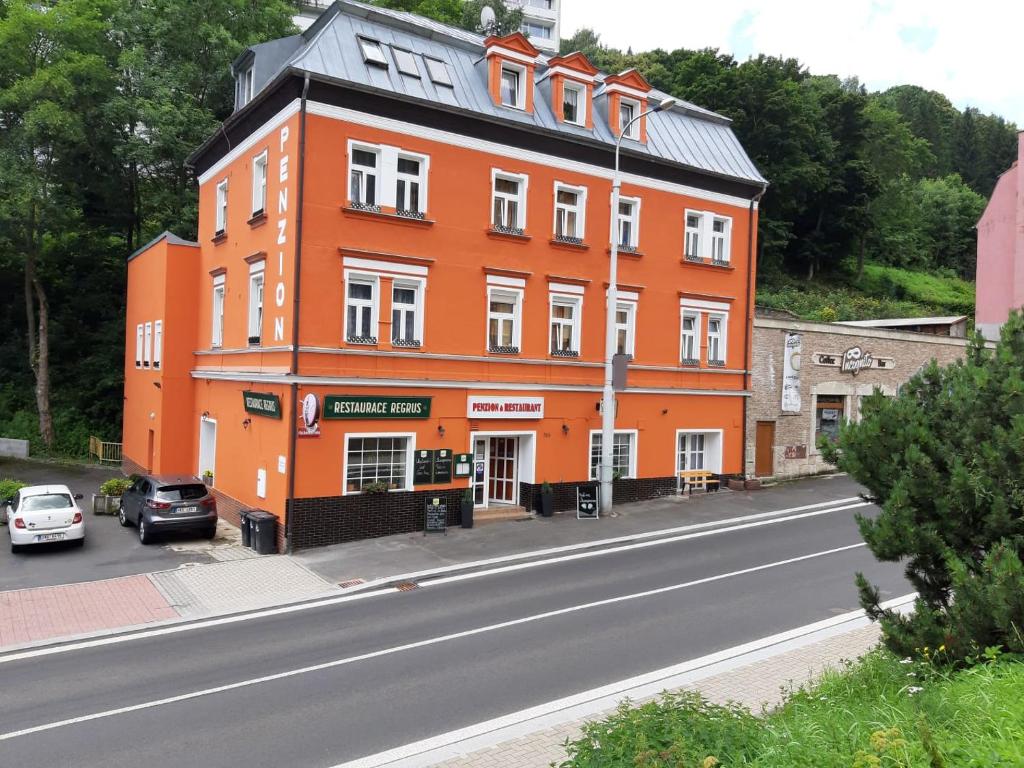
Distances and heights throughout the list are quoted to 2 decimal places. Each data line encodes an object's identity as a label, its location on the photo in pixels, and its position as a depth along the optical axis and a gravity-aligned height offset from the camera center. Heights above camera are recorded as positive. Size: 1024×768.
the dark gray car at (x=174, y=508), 18.19 -3.37
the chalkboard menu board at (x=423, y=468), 19.20 -2.34
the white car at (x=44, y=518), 17.25 -3.51
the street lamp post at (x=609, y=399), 20.94 -0.51
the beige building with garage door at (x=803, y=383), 26.61 +0.13
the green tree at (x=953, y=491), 6.53 -0.90
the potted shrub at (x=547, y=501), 21.16 -3.35
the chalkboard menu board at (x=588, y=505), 21.02 -3.41
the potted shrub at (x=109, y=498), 22.12 -3.85
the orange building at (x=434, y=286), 18.19 +2.44
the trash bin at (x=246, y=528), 18.06 -3.74
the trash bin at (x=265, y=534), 17.61 -3.75
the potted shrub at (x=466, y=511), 19.69 -3.45
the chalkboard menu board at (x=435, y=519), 19.02 -3.55
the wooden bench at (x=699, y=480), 24.59 -3.10
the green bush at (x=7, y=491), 21.42 -3.61
